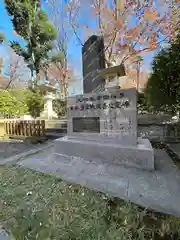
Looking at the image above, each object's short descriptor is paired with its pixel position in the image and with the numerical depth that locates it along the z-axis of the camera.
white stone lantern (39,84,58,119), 8.72
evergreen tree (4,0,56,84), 9.35
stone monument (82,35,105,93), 4.77
